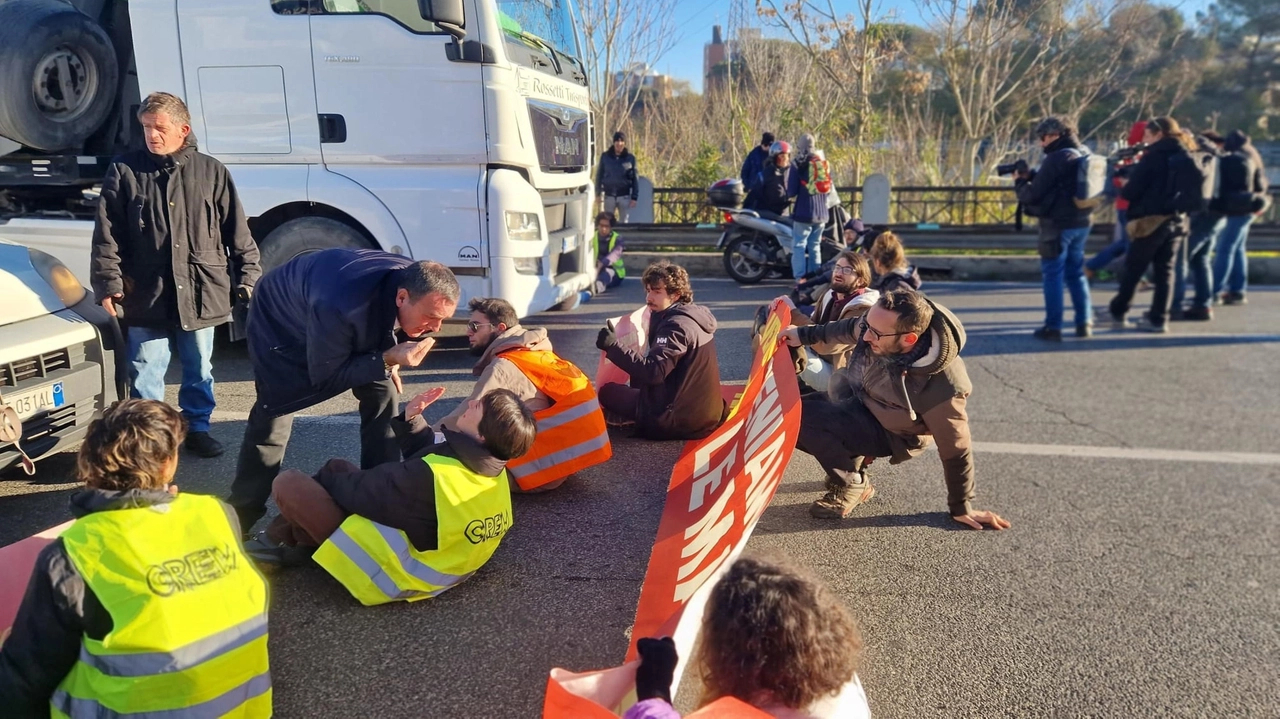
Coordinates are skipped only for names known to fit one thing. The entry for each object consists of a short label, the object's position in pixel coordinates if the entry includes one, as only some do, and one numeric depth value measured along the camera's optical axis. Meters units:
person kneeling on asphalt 3.37
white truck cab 5.41
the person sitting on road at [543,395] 3.75
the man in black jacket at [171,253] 3.85
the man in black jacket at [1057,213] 6.96
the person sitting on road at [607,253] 9.45
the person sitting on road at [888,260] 5.08
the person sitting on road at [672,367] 4.25
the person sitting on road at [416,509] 2.81
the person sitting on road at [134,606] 1.87
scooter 9.97
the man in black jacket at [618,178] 11.45
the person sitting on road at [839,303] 4.46
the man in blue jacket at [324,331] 3.12
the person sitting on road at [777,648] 1.60
